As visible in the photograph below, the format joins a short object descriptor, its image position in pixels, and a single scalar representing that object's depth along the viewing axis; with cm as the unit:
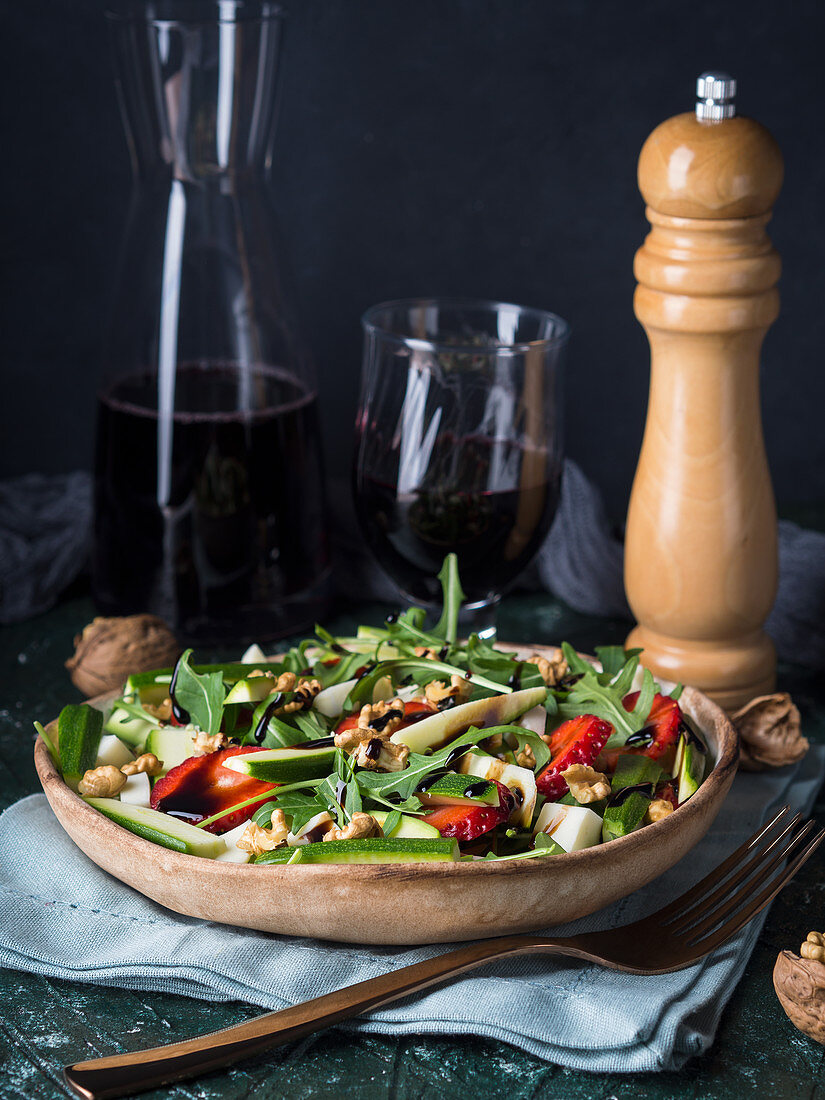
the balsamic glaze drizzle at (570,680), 72
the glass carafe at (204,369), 92
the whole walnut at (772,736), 75
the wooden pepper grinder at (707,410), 75
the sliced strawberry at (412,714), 66
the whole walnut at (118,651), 86
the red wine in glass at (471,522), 87
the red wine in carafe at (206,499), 93
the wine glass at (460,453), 85
